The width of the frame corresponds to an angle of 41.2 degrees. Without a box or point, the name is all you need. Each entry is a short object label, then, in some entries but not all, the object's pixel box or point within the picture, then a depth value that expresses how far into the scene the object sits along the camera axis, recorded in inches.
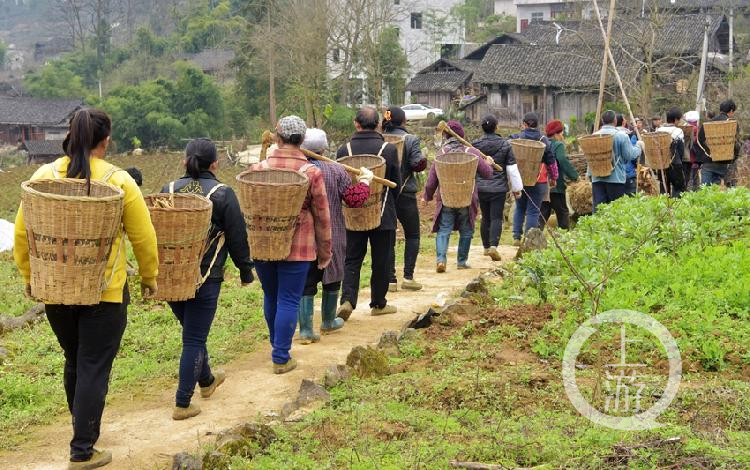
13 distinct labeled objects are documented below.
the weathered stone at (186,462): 202.8
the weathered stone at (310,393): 251.1
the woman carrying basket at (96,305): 215.2
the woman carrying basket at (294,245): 292.7
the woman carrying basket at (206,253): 259.6
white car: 1981.9
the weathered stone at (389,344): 293.6
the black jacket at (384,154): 360.8
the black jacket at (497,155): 475.8
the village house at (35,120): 2412.6
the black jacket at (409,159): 394.6
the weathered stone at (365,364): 272.2
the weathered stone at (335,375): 264.5
